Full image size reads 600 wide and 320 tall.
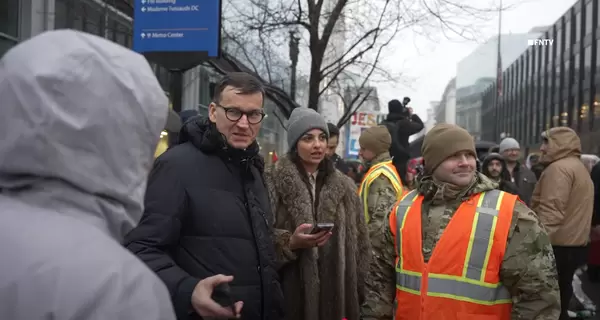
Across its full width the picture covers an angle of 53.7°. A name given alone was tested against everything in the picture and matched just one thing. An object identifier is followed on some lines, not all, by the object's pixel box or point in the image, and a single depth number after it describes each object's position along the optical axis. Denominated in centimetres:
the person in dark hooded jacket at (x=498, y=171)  777
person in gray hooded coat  103
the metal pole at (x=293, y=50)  1131
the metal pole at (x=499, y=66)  973
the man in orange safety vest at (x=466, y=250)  275
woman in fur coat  388
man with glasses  247
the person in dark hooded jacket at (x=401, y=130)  862
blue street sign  537
